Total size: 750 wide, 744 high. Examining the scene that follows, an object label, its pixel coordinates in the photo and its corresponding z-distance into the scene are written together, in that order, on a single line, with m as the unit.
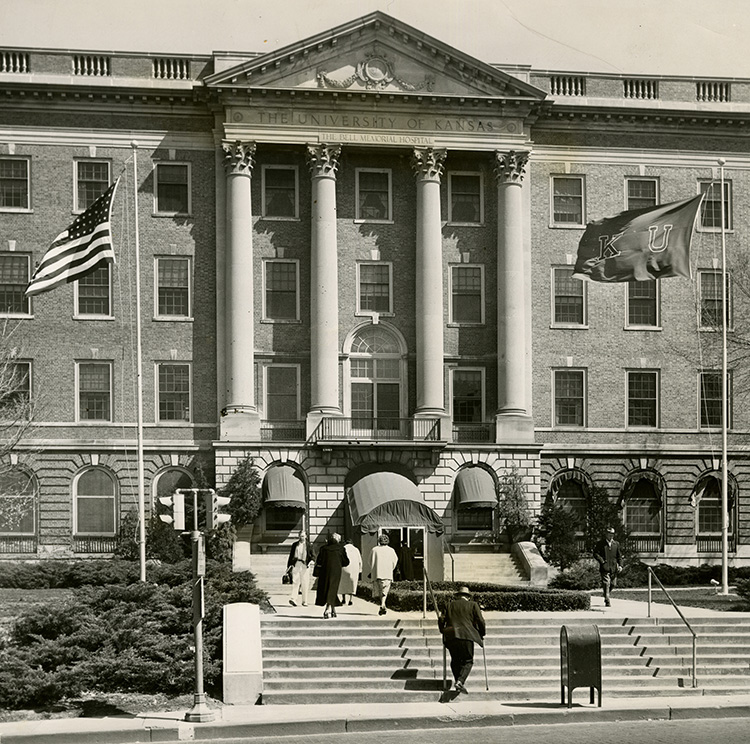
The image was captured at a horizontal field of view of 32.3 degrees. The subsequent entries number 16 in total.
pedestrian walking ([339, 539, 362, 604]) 32.94
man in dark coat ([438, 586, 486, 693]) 23.91
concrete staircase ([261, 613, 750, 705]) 25.05
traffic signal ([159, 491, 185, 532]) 23.03
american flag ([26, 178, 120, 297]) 37.44
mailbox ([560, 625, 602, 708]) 22.89
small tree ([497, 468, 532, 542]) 48.38
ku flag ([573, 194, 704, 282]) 37.16
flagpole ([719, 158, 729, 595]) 41.41
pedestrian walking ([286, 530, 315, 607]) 32.59
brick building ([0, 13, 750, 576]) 48.97
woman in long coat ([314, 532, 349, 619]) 29.53
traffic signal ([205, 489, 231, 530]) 22.75
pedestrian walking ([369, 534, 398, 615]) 30.84
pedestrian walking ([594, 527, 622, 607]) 33.03
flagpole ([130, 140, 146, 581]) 42.03
